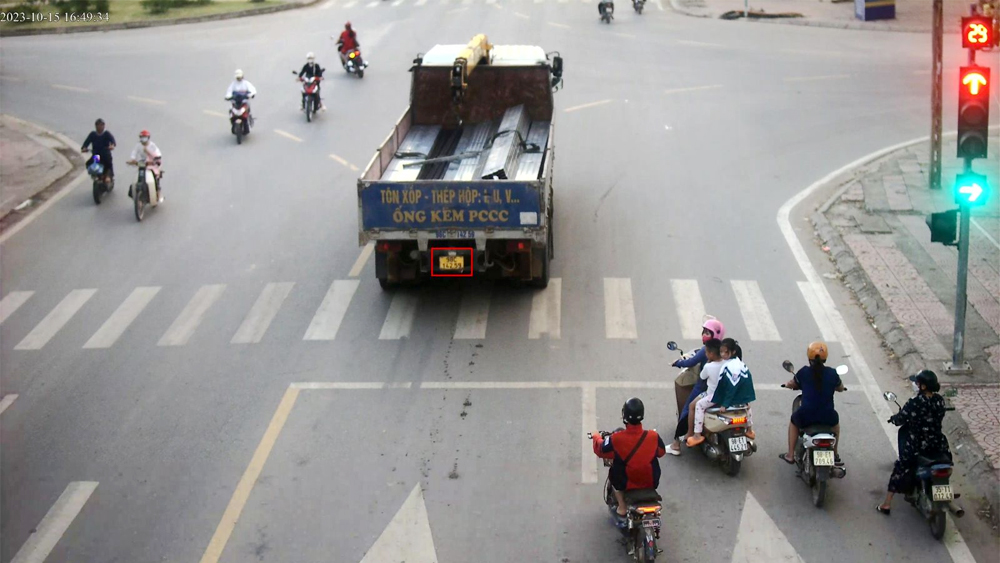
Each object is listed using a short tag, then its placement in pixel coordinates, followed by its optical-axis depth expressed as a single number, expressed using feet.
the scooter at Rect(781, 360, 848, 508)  33.14
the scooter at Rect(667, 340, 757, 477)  35.01
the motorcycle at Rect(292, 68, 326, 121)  87.56
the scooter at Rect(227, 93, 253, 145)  82.28
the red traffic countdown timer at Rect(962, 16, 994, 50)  48.32
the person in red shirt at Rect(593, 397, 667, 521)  30.01
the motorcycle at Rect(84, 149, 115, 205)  69.05
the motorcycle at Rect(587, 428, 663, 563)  29.73
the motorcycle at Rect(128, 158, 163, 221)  65.51
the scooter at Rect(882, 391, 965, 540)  31.45
